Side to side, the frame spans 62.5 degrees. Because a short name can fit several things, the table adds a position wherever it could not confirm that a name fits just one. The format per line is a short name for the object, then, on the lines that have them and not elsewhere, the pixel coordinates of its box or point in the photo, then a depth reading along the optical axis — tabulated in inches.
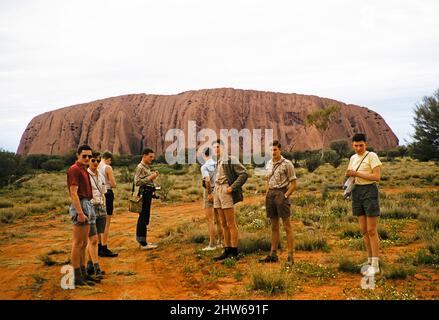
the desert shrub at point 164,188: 725.3
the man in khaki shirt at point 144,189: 306.7
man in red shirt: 202.2
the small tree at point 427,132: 687.1
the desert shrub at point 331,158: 1211.2
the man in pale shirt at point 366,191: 208.7
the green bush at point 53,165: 1831.6
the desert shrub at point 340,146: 2012.3
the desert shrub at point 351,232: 332.8
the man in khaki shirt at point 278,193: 241.6
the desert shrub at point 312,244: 294.8
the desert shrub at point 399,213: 414.6
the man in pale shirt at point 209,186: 290.2
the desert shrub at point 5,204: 618.2
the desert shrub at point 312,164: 1117.7
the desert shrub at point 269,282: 195.9
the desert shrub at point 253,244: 292.4
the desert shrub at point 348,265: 231.2
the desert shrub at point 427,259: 239.9
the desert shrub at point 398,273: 211.5
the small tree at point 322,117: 1802.4
